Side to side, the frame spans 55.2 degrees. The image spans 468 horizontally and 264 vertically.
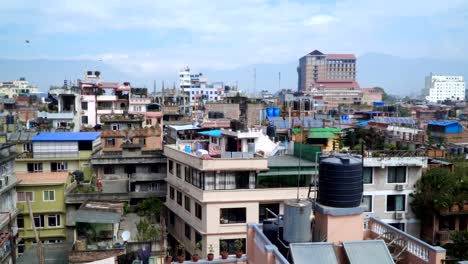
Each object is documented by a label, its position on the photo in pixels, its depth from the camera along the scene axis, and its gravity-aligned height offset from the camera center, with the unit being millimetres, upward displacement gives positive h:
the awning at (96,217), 17531 -4894
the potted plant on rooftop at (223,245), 22094 -7423
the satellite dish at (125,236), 17945 -5682
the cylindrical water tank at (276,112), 53719 -2061
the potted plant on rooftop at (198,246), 22438 -7630
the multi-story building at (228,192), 21688 -4801
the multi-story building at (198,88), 112925 +1811
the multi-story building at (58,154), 28375 -3840
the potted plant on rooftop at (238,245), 21672 -7306
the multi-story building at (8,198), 18662 -5119
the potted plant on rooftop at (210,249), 21847 -7513
